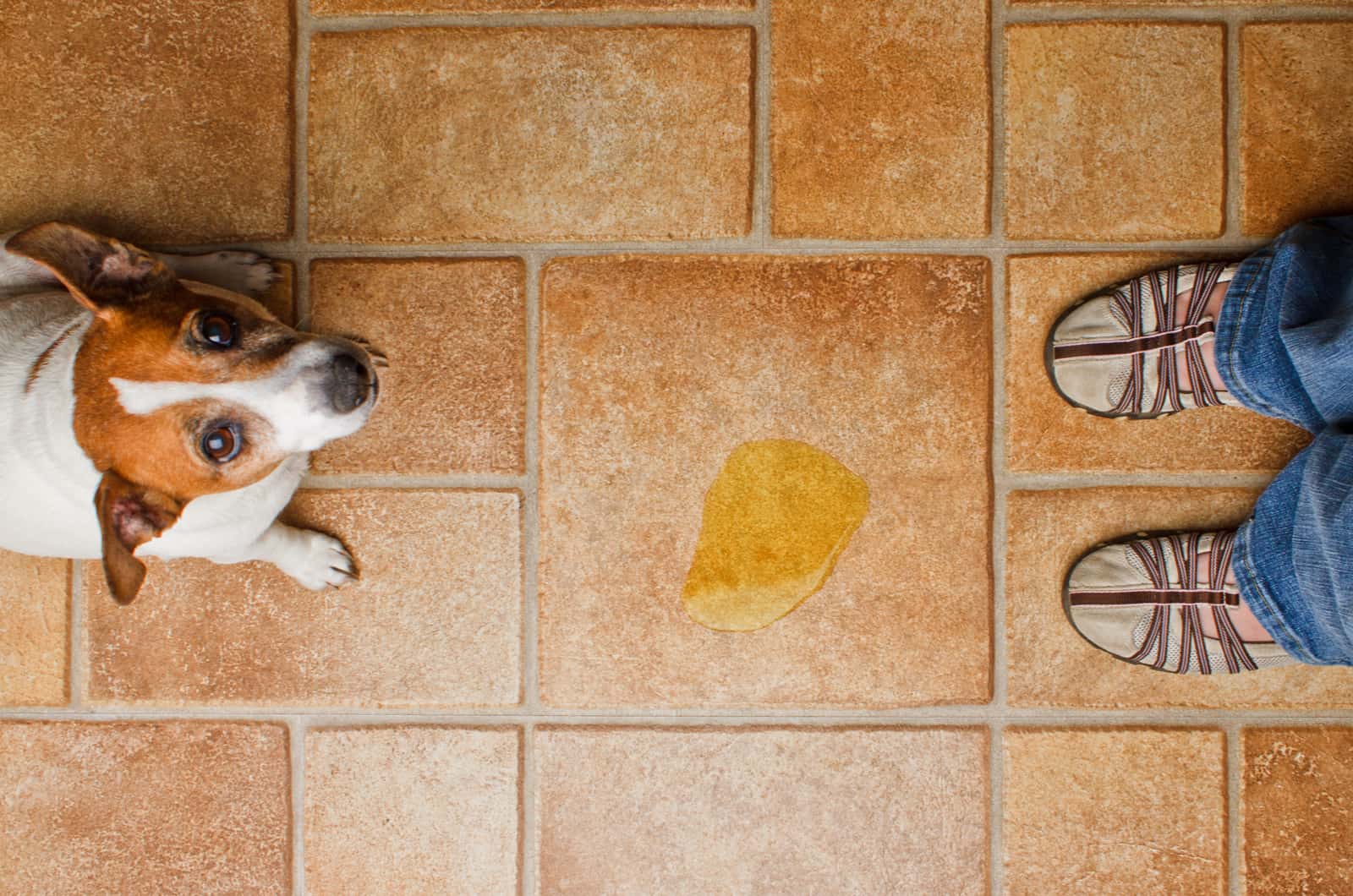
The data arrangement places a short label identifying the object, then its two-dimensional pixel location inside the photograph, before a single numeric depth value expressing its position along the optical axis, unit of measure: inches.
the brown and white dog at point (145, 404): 48.4
